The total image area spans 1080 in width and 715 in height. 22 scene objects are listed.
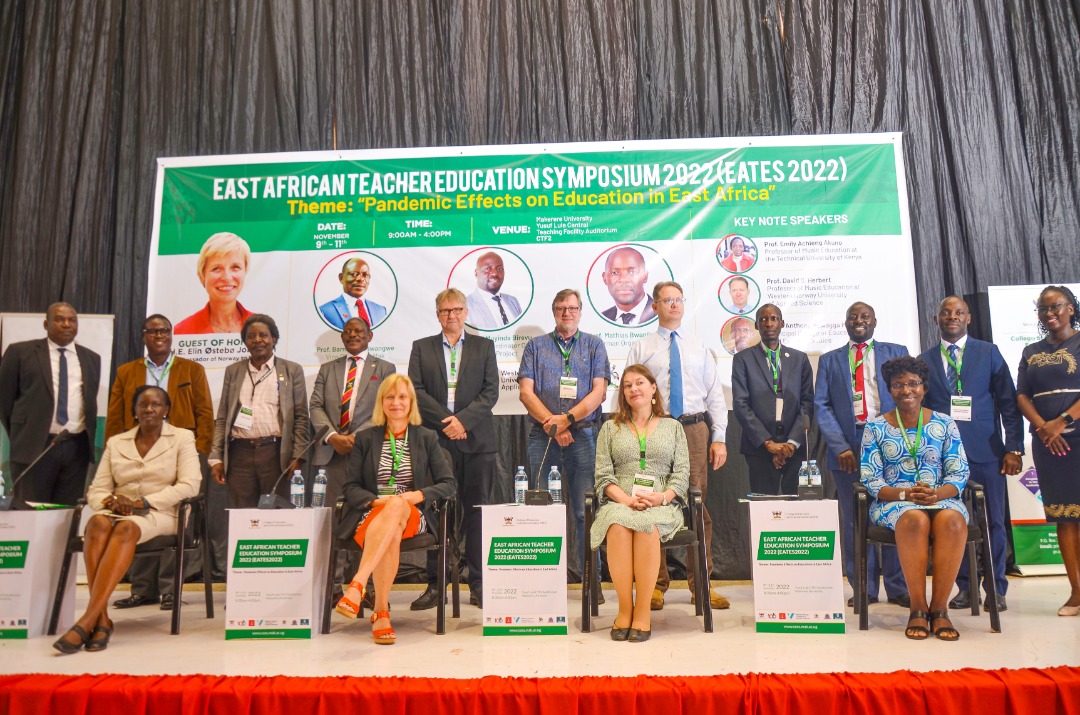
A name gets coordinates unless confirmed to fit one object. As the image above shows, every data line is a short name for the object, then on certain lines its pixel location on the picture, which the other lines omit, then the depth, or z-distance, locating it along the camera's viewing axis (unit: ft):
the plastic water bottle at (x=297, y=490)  12.55
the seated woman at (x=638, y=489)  11.33
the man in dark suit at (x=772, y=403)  14.37
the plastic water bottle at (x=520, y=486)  12.00
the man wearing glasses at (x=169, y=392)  14.84
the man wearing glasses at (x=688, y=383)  14.33
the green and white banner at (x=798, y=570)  11.37
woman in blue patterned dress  11.13
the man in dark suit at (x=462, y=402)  14.05
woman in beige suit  11.38
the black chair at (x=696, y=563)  11.66
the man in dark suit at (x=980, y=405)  13.42
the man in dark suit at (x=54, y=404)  15.01
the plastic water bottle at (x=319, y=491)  12.55
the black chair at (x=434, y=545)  11.71
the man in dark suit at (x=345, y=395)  14.79
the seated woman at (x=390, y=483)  11.54
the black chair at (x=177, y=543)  12.00
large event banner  16.67
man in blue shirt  14.11
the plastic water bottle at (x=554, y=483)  13.15
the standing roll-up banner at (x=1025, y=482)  16.67
